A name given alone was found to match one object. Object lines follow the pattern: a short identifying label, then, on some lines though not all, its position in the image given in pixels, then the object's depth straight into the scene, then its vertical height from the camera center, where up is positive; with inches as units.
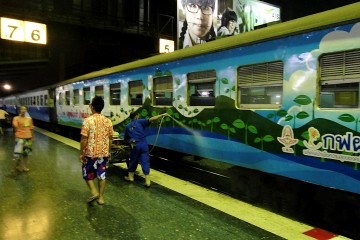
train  176.1 -6.0
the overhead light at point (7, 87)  2080.5 +82.7
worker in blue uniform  269.9 -31.4
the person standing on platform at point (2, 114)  542.0 -21.8
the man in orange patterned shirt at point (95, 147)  208.8 -27.9
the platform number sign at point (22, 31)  577.1 +119.8
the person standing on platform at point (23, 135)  302.4 -30.5
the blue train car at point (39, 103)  786.8 -7.9
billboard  597.6 +151.1
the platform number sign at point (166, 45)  811.4 +132.1
